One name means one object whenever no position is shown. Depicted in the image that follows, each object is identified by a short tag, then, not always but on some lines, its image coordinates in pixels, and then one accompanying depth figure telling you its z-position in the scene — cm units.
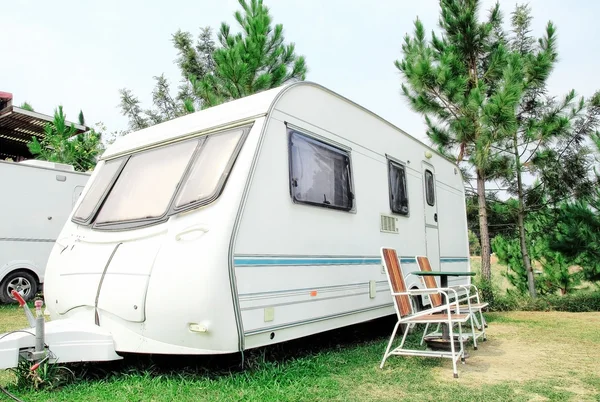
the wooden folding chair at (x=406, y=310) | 416
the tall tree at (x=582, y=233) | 898
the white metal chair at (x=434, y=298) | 509
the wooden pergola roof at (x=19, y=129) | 1161
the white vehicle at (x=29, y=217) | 802
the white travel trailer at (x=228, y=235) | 336
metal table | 462
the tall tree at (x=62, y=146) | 1170
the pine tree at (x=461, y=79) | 1016
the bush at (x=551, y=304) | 996
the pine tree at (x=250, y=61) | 1082
